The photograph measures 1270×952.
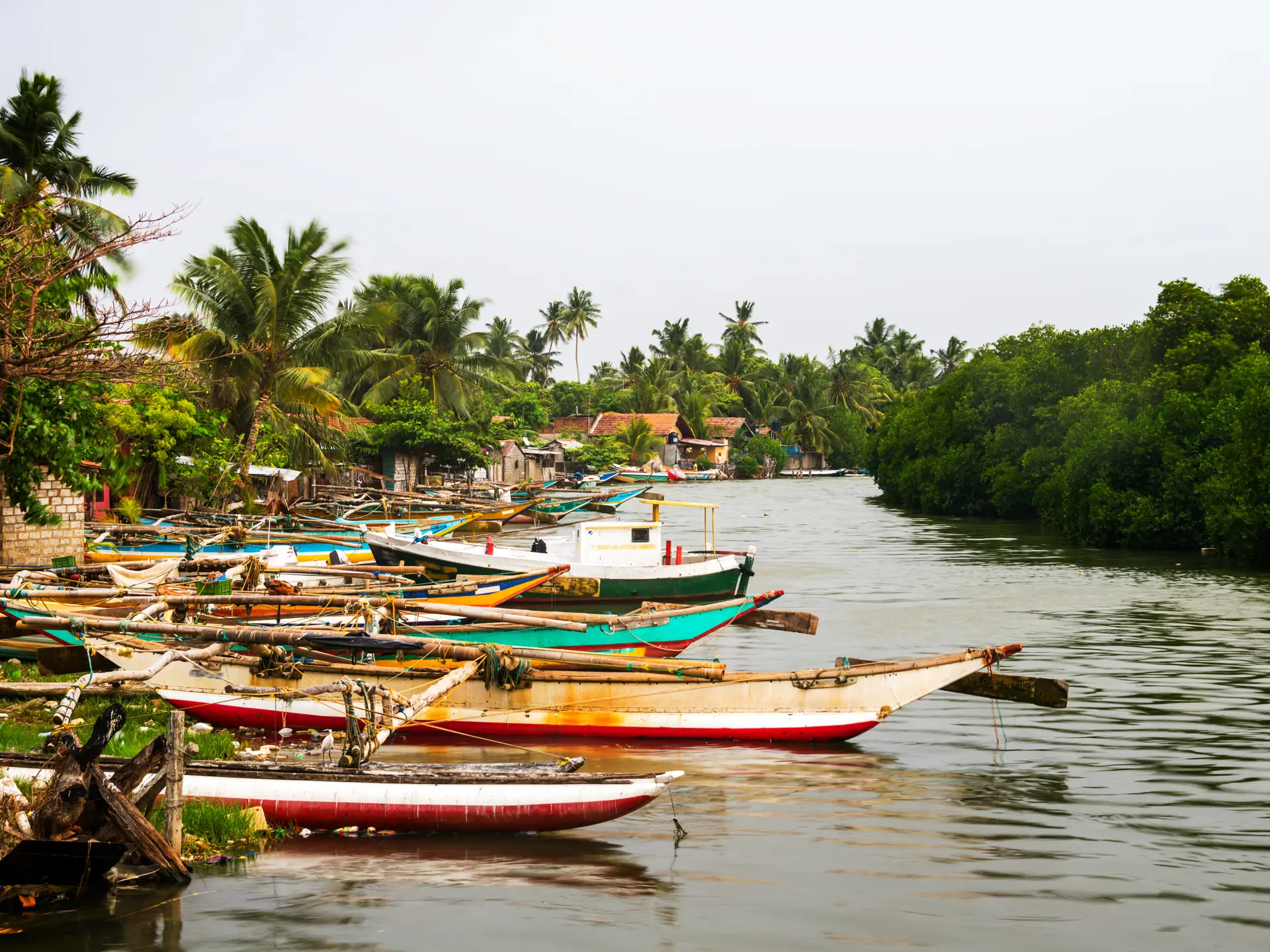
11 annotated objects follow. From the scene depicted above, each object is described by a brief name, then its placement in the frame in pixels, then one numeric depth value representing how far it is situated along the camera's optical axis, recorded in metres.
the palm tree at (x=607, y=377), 110.00
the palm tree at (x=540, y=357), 119.69
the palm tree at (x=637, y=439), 92.00
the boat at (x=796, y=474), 108.56
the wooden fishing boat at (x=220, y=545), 25.78
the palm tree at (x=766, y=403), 108.00
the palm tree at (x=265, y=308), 36.69
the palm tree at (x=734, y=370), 113.44
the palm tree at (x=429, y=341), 58.28
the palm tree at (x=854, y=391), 111.12
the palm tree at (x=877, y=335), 131.75
